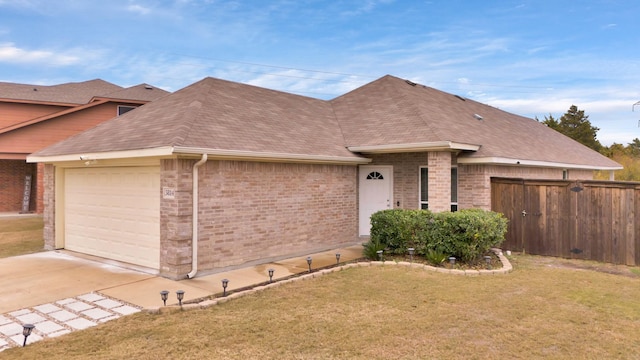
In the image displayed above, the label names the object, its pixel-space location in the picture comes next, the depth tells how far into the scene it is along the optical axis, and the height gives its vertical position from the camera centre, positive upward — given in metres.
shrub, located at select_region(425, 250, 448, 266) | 8.88 -1.63
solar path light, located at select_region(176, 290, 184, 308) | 5.99 -1.67
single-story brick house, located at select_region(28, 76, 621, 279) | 8.21 +0.32
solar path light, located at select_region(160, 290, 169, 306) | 5.98 -1.69
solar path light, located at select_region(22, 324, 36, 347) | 4.72 -1.74
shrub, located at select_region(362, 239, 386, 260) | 9.67 -1.59
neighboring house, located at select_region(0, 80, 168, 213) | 20.66 +3.35
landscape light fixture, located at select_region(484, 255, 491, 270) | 8.61 -1.65
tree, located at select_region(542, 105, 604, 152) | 42.38 +6.47
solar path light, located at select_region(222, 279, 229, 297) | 6.57 -1.77
